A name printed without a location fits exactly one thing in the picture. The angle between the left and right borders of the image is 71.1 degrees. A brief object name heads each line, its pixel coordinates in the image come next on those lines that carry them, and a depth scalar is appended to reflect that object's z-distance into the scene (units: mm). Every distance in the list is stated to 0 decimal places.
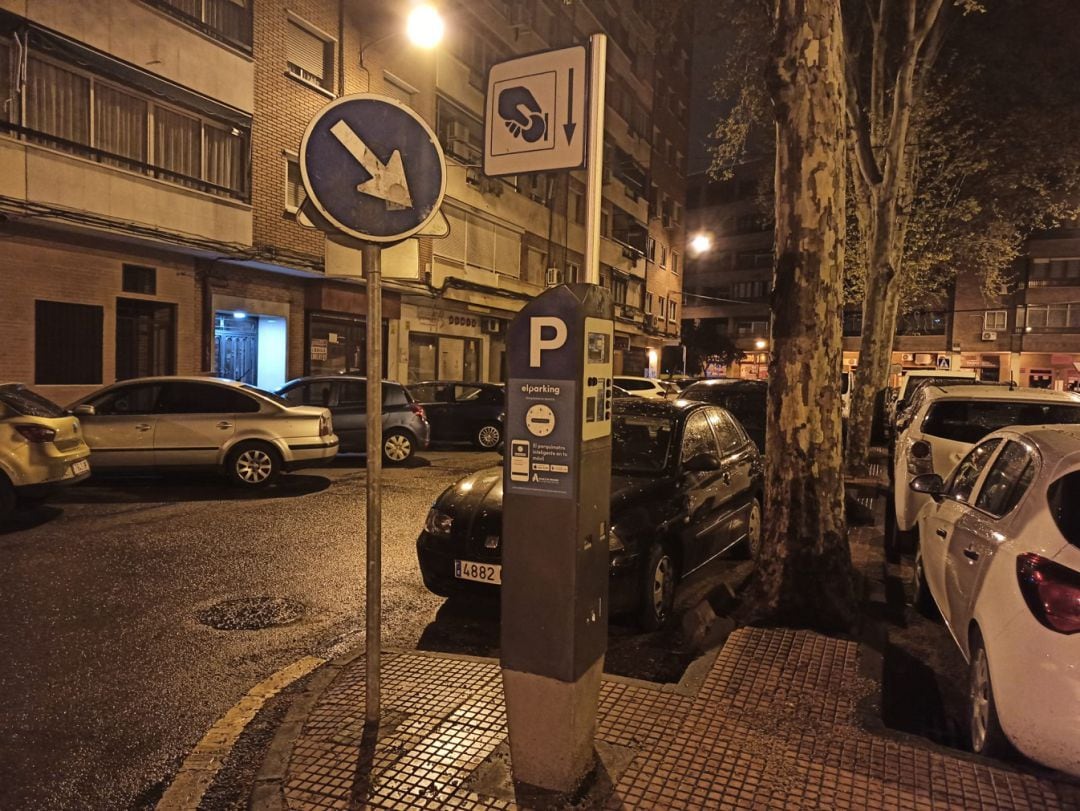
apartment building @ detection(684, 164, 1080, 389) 44375
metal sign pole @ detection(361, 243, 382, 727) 3469
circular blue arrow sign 3342
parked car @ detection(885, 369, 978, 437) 15851
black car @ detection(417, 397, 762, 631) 5180
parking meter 2822
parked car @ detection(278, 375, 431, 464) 12531
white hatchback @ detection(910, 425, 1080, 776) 3020
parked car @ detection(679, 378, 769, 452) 11727
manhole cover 5340
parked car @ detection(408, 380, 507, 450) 15383
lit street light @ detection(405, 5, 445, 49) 13117
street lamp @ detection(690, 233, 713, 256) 28889
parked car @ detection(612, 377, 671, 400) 21369
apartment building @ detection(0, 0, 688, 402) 13344
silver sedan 9844
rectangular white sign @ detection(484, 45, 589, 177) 3145
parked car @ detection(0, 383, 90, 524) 7668
